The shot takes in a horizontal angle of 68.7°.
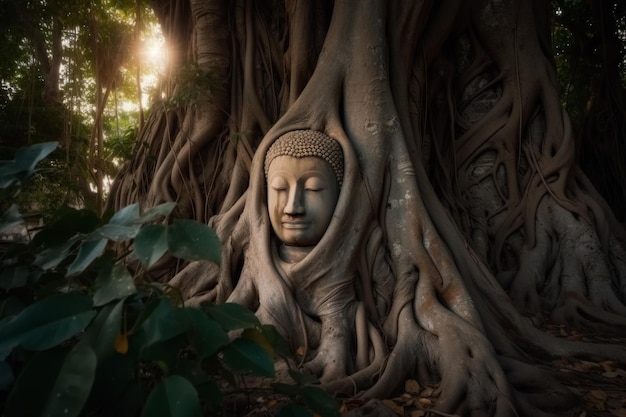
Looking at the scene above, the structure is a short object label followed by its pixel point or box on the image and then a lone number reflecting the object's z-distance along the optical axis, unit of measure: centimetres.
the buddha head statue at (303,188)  246
